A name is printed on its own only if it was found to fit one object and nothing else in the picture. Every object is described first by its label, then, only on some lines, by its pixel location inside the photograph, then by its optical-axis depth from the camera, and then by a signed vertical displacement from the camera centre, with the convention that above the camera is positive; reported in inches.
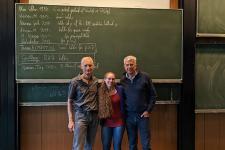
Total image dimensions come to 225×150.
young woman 137.3 -18.8
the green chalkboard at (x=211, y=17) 168.1 +26.7
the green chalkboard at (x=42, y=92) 155.6 -10.8
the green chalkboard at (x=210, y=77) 169.8 -4.1
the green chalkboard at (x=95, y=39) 152.9 +14.3
